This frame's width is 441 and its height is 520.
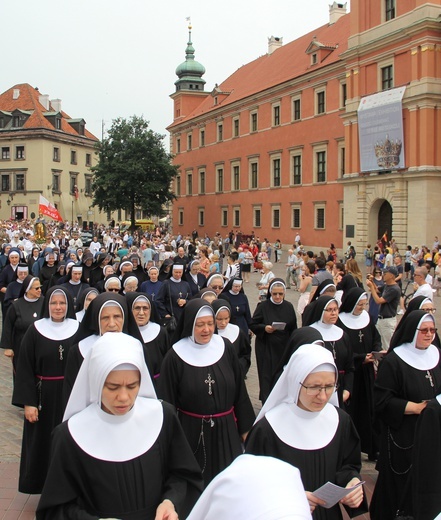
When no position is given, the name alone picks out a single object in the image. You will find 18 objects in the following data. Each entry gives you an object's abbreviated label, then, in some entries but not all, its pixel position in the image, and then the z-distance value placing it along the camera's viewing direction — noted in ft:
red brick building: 101.60
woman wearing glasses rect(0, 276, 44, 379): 26.13
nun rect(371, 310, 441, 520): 15.87
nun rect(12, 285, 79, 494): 18.33
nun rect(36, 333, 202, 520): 10.00
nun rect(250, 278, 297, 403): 26.89
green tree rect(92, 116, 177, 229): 168.45
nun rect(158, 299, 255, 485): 16.08
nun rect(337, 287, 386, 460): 22.77
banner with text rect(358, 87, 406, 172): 104.47
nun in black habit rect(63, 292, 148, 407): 16.70
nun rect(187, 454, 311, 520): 5.16
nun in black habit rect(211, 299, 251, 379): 22.50
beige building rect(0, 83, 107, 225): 225.15
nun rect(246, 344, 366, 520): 11.32
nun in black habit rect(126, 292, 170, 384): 20.75
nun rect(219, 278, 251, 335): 30.30
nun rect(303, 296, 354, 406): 20.86
